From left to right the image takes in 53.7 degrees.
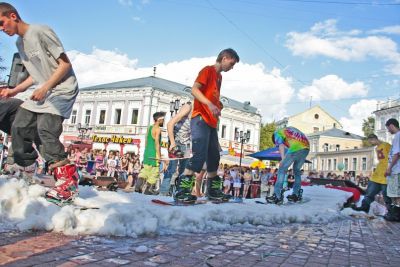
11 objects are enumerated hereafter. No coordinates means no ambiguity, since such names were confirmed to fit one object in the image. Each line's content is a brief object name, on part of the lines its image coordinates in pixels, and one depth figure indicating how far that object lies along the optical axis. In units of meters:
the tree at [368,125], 78.62
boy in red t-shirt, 4.80
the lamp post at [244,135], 31.69
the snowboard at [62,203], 3.28
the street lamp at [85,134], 36.85
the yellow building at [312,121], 80.75
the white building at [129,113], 43.08
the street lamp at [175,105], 24.38
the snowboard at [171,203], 4.23
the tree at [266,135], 67.31
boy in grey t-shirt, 3.51
